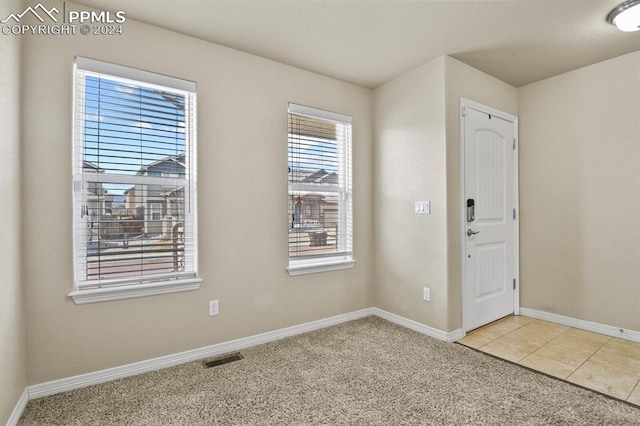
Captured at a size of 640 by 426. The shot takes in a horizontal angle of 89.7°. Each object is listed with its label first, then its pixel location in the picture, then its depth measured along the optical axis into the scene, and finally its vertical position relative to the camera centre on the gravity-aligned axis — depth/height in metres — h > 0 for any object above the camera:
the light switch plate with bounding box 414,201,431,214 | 3.00 +0.05
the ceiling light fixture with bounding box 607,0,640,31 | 2.07 +1.30
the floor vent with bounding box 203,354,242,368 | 2.45 -1.14
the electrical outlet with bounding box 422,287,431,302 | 3.01 -0.77
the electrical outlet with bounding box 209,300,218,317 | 2.60 -0.75
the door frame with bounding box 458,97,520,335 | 2.98 +0.07
